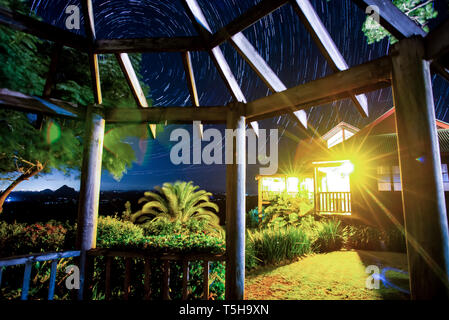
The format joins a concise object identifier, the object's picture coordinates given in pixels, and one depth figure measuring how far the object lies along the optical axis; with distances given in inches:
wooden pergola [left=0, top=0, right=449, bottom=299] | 85.5
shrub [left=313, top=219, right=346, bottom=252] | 276.4
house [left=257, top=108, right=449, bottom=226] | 393.7
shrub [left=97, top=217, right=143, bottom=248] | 150.8
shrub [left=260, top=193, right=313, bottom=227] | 380.2
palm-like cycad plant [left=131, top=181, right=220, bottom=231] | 405.1
